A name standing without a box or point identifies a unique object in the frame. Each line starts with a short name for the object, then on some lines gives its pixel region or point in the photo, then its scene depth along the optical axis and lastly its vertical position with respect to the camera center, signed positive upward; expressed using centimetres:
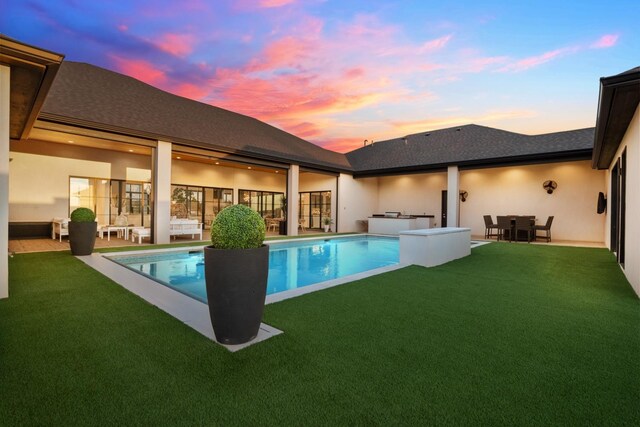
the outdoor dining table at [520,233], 1359 -81
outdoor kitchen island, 1653 -54
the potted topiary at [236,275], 293 -60
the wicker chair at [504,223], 1381 -42
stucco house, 1005 +211
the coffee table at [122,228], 1222 -71
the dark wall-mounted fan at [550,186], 1481 +133
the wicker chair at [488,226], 1452 -58
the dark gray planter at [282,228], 1628 -82
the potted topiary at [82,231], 789 -52
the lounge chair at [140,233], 1133 -81
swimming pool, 682 -144
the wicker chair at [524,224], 1309 -44
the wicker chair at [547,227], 1343 -57
